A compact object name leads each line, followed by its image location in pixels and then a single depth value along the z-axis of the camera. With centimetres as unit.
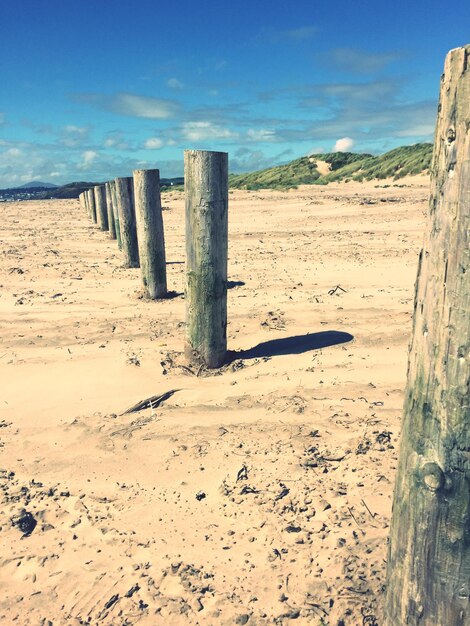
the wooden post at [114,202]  1250
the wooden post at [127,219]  913
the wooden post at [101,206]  1642
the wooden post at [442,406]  146
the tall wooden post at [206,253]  456
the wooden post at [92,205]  2014
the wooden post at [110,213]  1443
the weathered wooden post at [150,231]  722
